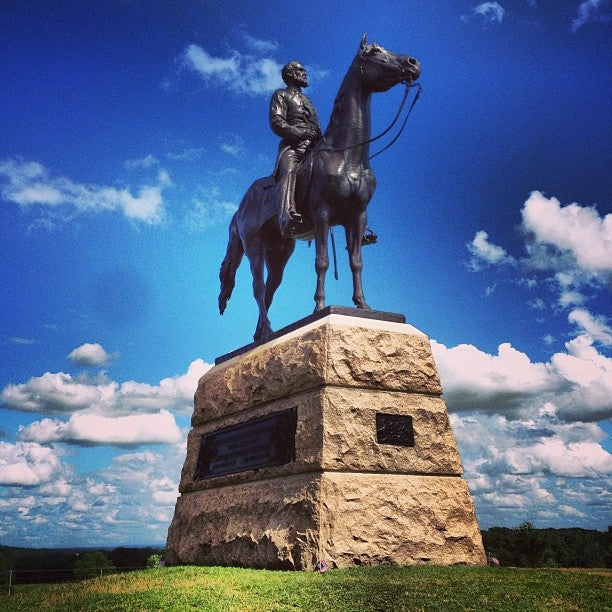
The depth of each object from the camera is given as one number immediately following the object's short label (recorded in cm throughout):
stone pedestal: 623
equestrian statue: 841
